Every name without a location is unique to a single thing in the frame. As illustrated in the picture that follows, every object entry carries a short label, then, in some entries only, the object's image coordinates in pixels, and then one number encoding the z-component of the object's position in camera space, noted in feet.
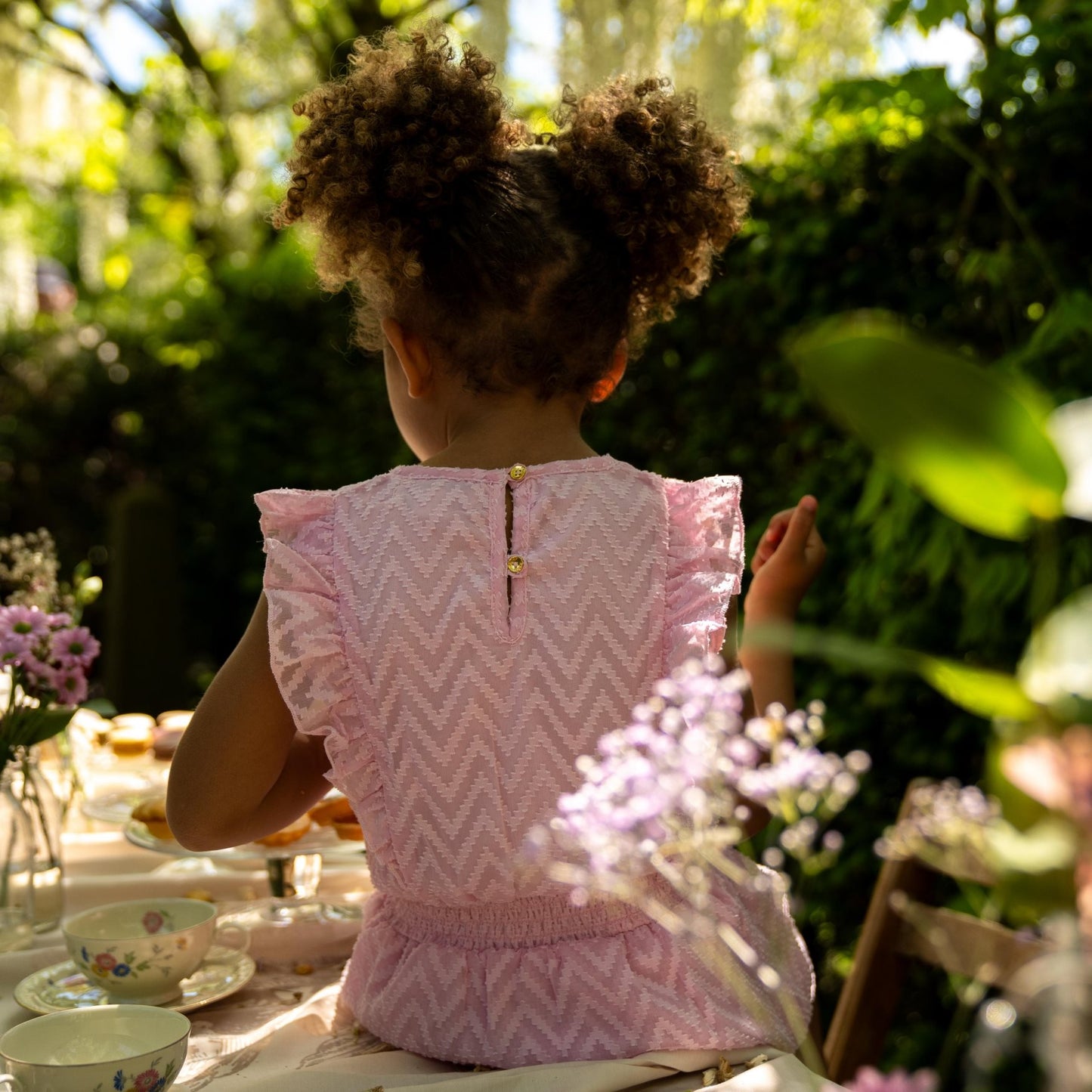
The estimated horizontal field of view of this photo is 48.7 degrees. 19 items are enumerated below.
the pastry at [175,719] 7.54
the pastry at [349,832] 5.48
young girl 3.81
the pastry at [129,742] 7.50
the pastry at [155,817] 5.34
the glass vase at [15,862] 4.89
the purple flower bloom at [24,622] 4.88
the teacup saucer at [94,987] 4.23
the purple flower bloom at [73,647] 4.91
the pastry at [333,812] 5.61
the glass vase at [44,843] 4.95
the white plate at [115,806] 6.07
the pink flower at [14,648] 4.80
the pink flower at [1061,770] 1.15
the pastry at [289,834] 5.31
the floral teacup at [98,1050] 3.13
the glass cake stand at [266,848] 5.26
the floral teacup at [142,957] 4.16
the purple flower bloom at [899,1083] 1.25
